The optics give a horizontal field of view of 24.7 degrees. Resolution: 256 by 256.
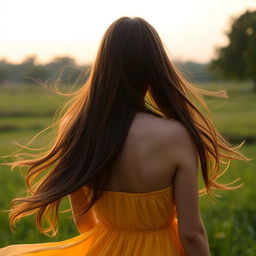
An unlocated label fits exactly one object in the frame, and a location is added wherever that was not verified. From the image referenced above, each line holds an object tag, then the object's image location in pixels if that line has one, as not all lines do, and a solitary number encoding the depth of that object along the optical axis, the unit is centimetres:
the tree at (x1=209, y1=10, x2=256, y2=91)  4466
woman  202
